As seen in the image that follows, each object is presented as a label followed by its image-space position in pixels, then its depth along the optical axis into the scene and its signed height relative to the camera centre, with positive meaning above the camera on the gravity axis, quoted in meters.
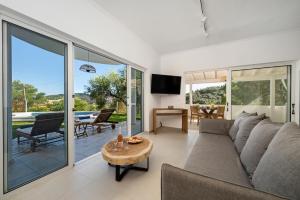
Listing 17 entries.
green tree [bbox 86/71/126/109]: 3.73 +0.30
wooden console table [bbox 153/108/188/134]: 4.51 -0.53
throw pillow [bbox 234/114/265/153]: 1.75 -0.41
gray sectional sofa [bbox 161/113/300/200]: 0.66 -0.45
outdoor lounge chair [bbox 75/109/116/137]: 3.77 -0.68
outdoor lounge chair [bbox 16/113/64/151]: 1.81 -0.43
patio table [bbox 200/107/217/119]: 5.87 -0.52
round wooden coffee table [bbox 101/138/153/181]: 1.67 -0.73
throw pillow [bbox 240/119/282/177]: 1.19 -0.42
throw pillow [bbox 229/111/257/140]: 2.26 -0.49
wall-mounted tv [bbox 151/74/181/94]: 4.67 +0.55
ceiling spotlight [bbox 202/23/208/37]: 3.18 +1.75
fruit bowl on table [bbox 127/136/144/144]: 2.21 -0.69
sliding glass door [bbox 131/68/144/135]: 4.09 -0.09
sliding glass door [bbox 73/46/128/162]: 2.98 +0.00
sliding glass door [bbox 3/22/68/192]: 1.60 -0.09
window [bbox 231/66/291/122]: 3.65 +0.24
